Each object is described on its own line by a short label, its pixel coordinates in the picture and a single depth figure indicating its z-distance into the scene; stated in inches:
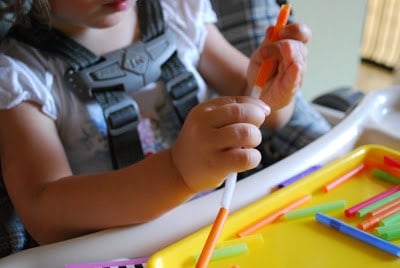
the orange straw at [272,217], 21.4
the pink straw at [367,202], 22.2
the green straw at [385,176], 24.6
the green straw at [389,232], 20.5
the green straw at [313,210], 22.2
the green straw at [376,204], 22.0
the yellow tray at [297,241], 19.5
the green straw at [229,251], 19.7
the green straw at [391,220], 21.0
